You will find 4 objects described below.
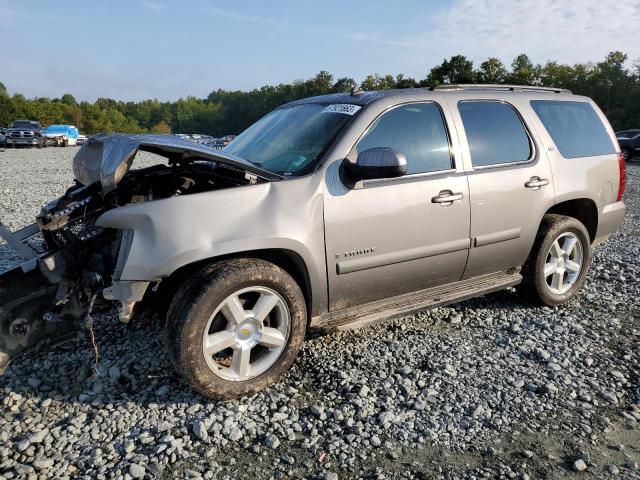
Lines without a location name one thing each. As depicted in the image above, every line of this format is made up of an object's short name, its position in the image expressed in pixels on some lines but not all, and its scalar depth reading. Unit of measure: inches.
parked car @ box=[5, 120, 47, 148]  1227.2
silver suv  111.5
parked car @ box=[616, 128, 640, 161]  862.5
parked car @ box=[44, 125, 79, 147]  1445.6
